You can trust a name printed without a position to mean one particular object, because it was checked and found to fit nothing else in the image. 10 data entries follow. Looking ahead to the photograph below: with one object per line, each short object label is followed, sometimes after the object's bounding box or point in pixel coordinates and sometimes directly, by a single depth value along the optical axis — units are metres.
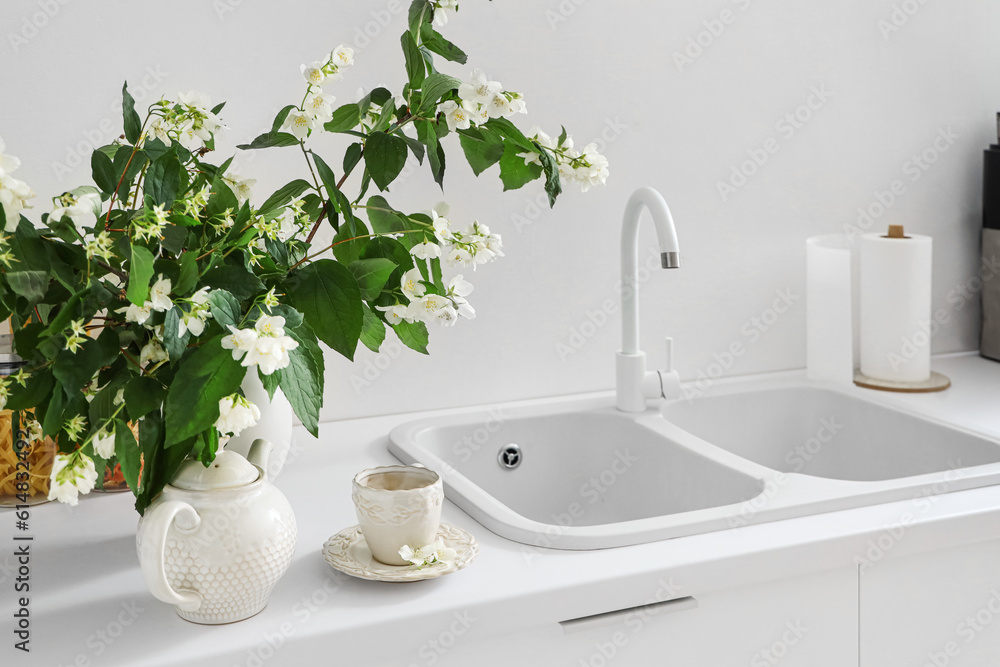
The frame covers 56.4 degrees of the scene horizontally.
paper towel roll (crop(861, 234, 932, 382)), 1.59
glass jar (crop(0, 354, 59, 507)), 1.11
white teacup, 0.90
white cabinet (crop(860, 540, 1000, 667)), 1.05
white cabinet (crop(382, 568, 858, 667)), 0.91
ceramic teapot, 0.81
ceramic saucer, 0.90
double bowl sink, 1.12
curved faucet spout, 1.40
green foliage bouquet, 0.74
